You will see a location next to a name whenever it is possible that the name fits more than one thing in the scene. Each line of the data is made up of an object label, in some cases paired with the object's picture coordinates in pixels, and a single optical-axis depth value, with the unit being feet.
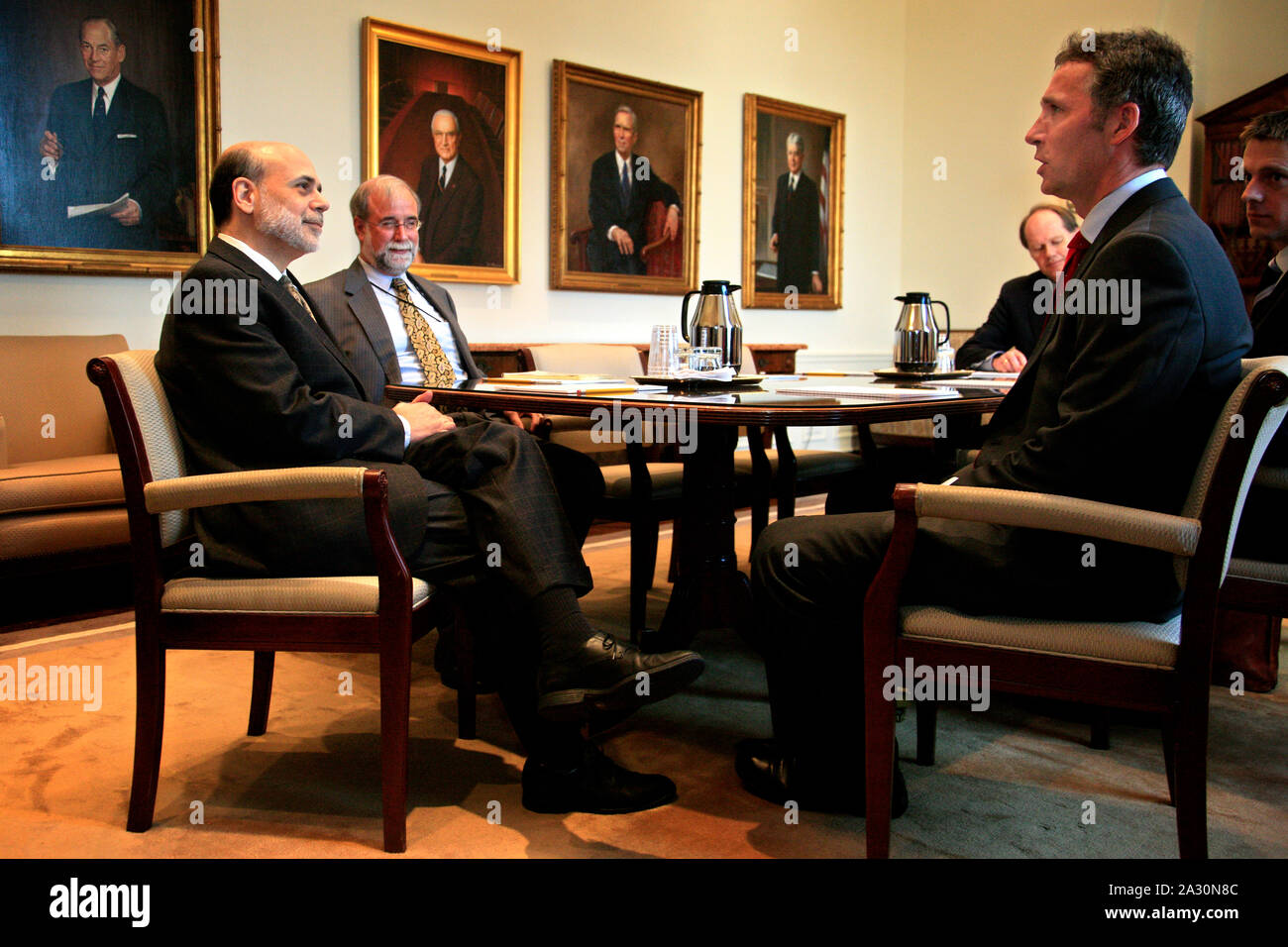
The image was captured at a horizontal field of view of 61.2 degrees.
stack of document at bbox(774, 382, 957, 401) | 8.79
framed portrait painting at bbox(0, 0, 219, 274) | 14.23
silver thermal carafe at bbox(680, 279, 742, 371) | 9.48
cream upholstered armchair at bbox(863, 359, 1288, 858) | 5.72
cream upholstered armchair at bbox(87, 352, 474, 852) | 6.82
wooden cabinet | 18.86
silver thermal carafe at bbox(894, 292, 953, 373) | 11.35
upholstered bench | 12.50
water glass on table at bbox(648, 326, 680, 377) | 10.02
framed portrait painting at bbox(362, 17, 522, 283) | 17.46
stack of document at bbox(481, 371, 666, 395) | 8.70
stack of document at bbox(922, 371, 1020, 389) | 10.72
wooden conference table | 9.92
